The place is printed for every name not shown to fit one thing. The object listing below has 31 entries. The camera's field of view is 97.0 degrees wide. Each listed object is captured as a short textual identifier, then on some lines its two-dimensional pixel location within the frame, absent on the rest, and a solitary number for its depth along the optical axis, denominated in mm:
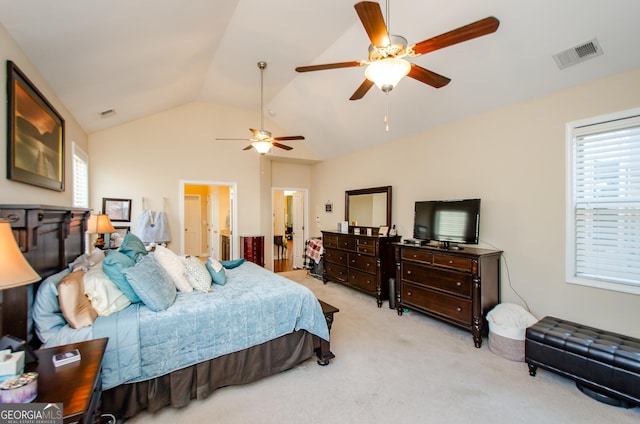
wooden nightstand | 1131
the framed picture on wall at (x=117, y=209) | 4840
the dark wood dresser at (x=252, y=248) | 5895
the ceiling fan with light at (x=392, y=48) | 1727
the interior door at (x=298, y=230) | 7449
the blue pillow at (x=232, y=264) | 3719
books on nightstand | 1403
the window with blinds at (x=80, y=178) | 3933
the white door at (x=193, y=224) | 9023
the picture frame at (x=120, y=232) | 4423
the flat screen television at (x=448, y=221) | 3403
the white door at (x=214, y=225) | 7787
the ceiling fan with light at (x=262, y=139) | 3953
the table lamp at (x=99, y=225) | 3680
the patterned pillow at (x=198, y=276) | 2646
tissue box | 1169
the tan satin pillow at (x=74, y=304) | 1821
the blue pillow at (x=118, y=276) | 2160
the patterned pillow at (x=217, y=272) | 2867
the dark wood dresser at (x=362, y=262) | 4535
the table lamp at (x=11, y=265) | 1130
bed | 1860
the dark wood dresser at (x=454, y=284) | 3137
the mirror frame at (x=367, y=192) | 4938
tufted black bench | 2104
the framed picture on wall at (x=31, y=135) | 1892
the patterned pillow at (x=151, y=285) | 2121
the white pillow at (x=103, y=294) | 2008
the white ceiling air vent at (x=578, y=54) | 2461
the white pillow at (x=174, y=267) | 2604
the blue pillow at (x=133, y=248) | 2653
